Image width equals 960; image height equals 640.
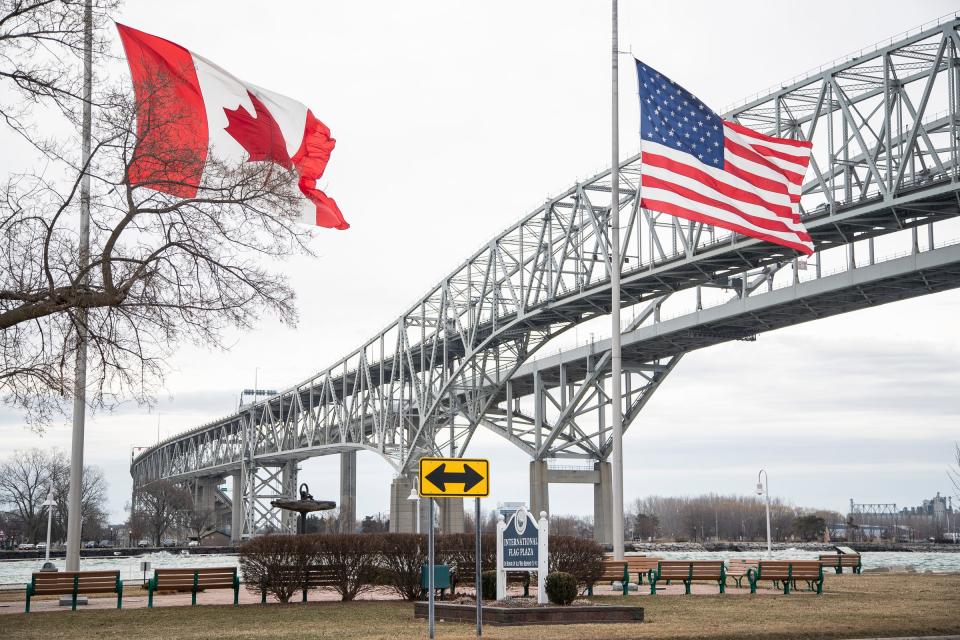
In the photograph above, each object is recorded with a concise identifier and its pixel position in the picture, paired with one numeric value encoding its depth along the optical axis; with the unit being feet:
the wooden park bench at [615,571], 88.00
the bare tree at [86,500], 382.42
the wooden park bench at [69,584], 76.33
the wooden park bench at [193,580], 78.79
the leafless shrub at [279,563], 77.25
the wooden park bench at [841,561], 123.89
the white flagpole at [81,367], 53.42
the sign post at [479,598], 48.95
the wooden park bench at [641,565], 94.17
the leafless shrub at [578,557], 78.79
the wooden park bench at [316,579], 77.71
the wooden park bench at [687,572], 88.02
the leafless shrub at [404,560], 77.97
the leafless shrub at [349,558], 78.28
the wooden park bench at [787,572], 86.38
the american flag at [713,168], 86.28
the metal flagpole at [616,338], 88.99
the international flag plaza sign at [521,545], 66.80
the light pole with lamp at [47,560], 133.41
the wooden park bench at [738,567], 92.32
